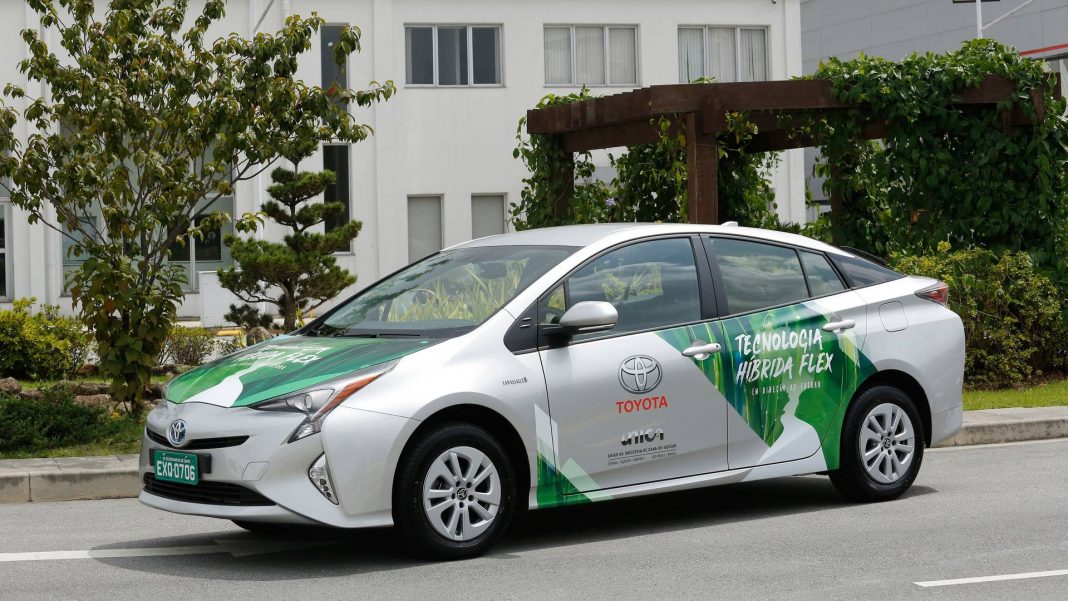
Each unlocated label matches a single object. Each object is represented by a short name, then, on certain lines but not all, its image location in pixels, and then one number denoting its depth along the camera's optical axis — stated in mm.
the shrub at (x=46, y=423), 10266
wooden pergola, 14180
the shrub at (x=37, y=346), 16094
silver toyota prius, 6410
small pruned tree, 22328
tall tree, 10969
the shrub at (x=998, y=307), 13961
